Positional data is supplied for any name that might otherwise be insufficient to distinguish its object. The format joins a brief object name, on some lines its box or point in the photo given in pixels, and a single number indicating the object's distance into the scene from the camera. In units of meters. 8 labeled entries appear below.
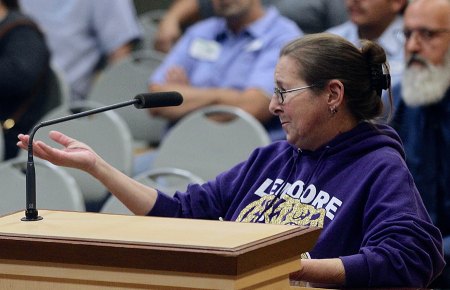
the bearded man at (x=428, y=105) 7.52
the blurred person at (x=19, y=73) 9.96
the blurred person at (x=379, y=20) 8.94
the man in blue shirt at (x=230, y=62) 9.49
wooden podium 3.53
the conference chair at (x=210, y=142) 8.29
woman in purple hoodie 4.53
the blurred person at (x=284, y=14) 10.52
